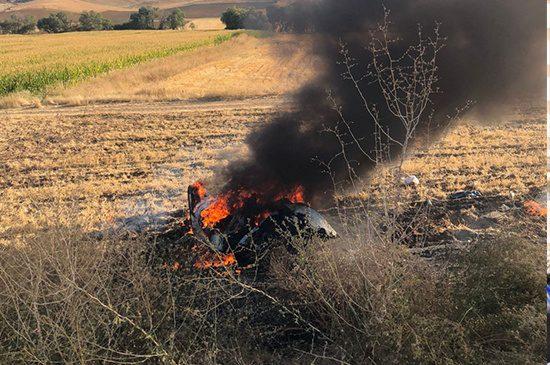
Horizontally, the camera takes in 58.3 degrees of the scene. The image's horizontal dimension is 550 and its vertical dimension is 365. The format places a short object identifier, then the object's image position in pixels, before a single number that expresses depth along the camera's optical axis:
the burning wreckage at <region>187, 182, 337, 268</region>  7.12
